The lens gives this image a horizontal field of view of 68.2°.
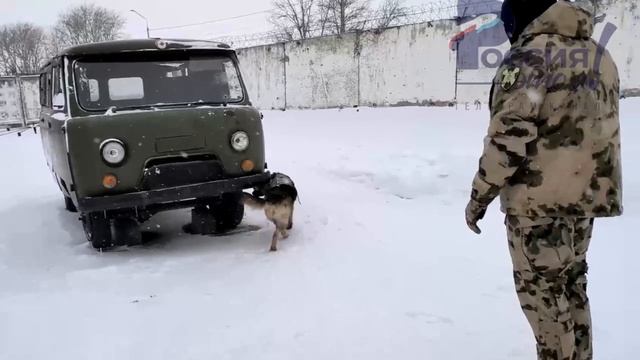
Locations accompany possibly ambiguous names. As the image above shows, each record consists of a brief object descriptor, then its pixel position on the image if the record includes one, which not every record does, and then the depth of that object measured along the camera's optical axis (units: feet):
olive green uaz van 12.99
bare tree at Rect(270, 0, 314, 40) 123.03
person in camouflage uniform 6.01
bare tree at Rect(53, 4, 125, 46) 191.01
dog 14.48
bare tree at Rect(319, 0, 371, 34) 113.09
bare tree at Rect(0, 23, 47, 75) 185.88
